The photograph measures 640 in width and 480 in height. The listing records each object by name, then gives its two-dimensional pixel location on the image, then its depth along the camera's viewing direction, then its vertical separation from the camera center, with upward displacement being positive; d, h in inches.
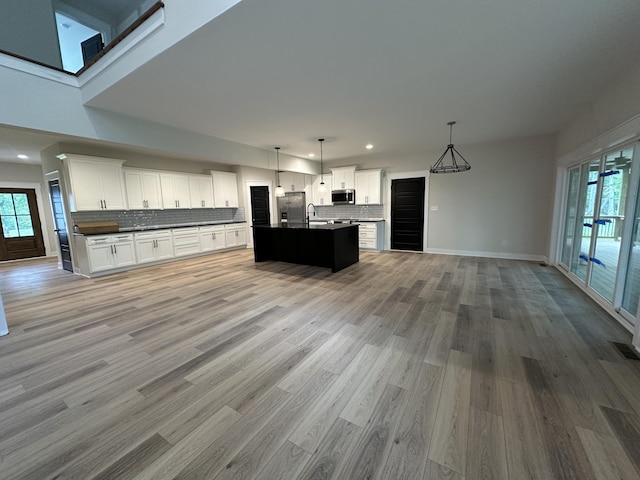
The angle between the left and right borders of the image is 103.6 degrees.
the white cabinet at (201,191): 267.1 +23.8
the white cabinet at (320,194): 313.1 +20.2
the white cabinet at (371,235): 277.4 -29.3
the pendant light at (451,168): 161.0 +24.5
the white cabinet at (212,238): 271.7 -28.8
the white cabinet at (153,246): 222.8 -29.2
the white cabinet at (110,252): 194.9 -29.8
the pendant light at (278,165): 222.8 +47.6
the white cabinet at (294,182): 342.3 +38.5
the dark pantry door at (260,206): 320.8 +6.5
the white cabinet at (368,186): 279.8 +24.7
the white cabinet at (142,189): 221.9 +23.1
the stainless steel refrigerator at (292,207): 349.7 +4.6
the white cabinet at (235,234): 295.6 -27.0
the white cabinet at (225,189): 286.0 +26.3
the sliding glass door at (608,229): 107.7 -13.4
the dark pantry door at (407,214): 270.5 -7.0
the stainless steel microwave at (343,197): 294.7 +14.4
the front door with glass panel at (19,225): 266.7 -9.1
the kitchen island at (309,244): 198.7 -29.3
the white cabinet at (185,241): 249.4 -28.4
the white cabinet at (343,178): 293.7 +36.8
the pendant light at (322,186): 212.7 +21.3
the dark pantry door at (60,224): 210.7 -6.8
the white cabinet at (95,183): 188.9 +25.2
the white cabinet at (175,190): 246.4 +23.1
